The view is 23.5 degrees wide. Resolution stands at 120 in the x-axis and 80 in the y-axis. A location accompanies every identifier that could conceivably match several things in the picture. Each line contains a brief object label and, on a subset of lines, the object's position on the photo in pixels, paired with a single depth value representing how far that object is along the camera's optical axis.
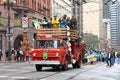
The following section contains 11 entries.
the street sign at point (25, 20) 33.20
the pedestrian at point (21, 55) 35.05
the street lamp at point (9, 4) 33.71
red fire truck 17.96
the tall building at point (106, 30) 116.89
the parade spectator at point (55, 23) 18.82
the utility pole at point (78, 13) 73.81
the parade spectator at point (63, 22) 18.91
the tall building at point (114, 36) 108.01
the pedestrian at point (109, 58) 25.89
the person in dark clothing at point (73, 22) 19.48
